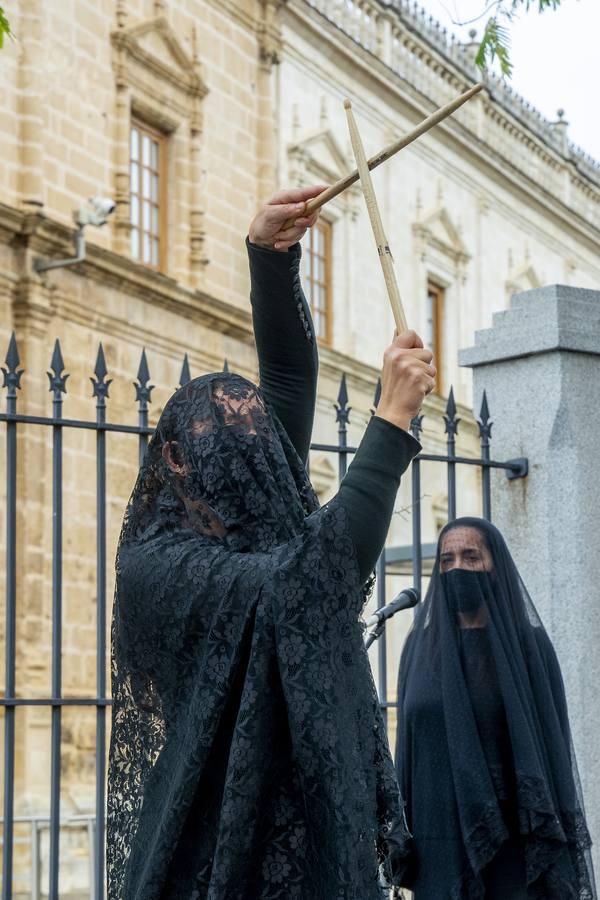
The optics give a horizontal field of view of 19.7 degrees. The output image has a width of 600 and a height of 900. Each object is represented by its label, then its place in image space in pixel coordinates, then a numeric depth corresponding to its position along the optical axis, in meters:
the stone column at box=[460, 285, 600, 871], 5.86
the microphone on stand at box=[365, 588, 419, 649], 4.53
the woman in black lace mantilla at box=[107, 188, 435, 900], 2.28
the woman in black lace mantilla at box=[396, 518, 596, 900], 4.62
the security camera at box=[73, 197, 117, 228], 14.80
